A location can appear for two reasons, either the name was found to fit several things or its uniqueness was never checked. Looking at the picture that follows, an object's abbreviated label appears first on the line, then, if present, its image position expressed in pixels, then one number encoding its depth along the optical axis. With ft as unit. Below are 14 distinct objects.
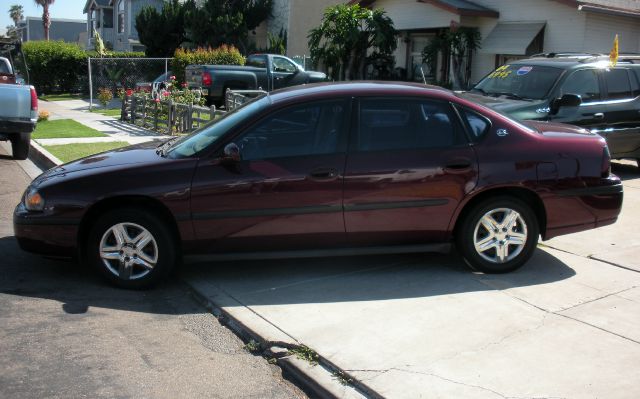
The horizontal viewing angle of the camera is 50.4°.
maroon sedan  17.84
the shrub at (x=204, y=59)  80.07
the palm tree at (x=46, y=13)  209.81
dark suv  31.58
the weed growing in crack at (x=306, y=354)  14.18
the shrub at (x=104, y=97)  74.02
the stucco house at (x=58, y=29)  233.35
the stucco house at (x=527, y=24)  56.54
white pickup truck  37.27
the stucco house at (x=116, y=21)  138.62
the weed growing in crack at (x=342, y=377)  13.23
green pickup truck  65.00
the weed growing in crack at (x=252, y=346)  15.03
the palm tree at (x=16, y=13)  314.02
